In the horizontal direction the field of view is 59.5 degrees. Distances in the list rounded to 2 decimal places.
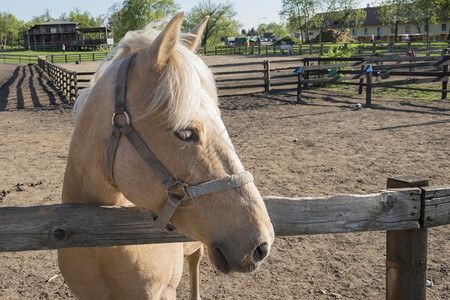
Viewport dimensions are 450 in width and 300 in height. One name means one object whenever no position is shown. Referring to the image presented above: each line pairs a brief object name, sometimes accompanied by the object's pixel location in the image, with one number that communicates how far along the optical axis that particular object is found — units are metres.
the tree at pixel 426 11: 44.22
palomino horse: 1.46
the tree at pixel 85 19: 97.72
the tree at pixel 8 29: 103.12
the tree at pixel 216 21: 70.25
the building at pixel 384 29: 69.19
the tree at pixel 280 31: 96.32
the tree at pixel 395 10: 60.12
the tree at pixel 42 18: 123.69
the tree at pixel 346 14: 66.00
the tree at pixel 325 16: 66.81
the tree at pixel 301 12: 68.94
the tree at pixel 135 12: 60.38
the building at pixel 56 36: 78.00
